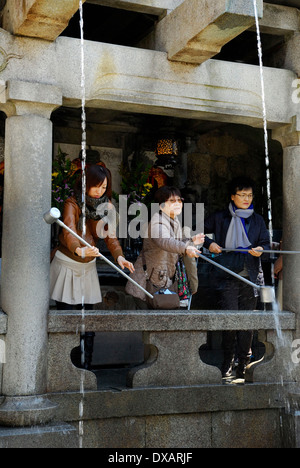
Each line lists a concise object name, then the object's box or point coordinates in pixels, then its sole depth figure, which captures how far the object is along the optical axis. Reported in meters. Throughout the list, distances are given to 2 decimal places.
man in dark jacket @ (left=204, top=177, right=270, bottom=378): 6.46
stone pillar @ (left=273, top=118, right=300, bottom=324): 6.28
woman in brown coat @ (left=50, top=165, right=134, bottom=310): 5.72
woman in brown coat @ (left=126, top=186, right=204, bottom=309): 5.82
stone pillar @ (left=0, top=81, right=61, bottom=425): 5.21
